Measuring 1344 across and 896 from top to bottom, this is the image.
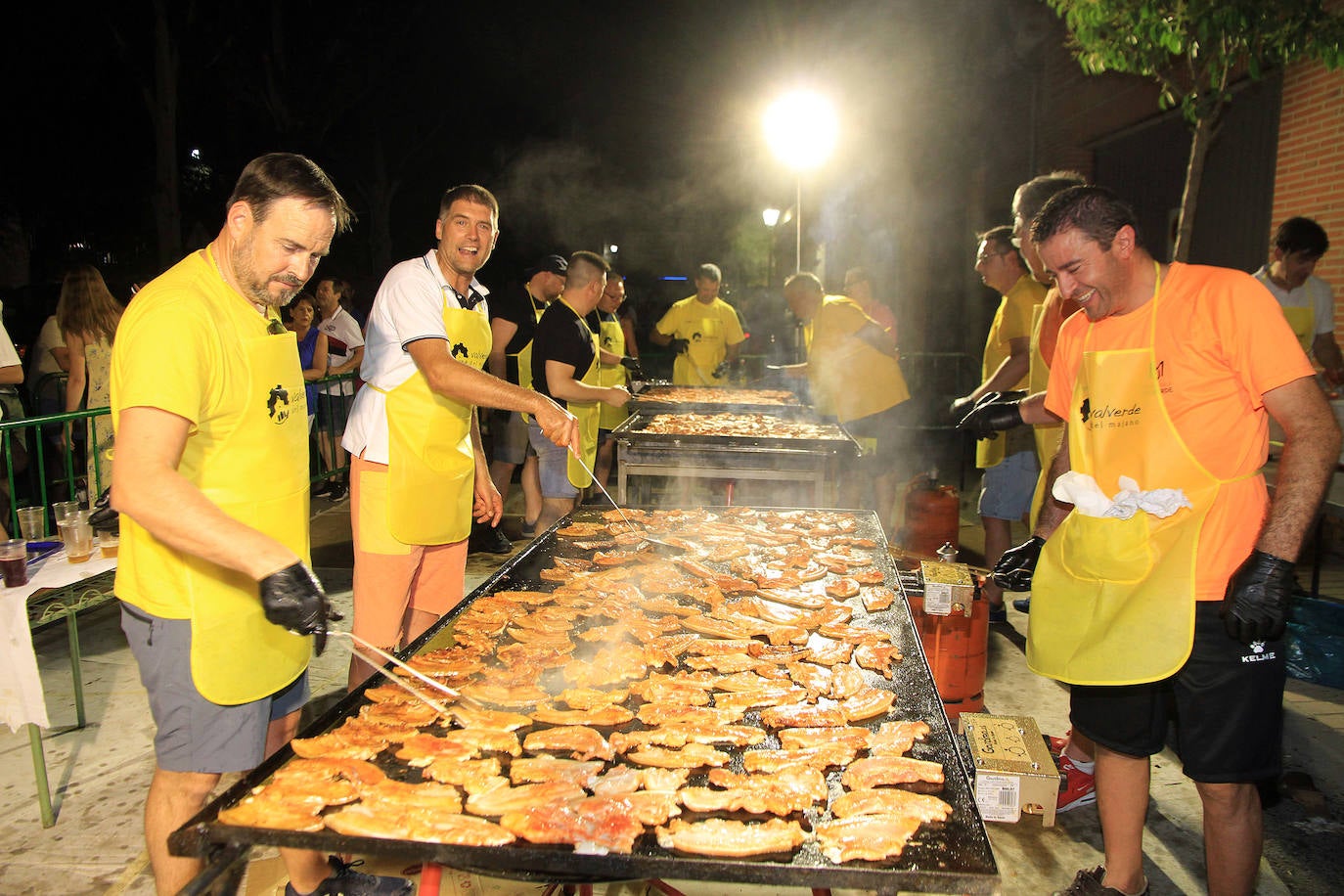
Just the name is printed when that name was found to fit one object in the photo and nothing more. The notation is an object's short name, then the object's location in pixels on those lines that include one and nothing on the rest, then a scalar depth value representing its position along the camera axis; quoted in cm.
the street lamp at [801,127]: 1219
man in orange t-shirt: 242
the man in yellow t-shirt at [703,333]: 1003
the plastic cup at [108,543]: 380
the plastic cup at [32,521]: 391
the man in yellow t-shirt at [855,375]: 784
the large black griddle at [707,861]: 162
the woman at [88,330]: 630
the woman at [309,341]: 915
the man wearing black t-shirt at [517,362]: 762
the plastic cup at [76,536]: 364
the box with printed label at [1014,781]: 336
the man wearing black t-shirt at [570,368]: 591
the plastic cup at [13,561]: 328
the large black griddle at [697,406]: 842
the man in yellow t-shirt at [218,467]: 211
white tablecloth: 323
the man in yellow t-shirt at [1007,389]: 559
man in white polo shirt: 345
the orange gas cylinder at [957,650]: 411
